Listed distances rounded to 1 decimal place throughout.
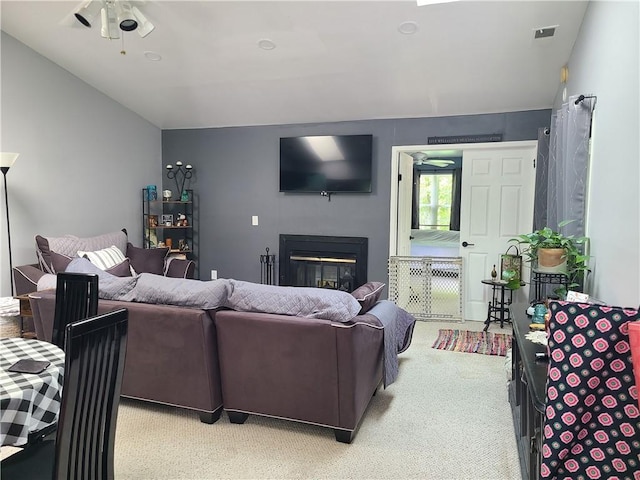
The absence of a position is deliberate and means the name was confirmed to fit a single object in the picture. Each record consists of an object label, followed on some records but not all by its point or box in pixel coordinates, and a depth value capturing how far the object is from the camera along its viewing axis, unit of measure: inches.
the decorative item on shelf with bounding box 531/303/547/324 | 89.6
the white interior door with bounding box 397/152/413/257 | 215.3
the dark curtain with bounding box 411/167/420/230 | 375.2
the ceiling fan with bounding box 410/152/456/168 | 291.1
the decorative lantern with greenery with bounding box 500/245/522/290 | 188.7
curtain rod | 98.7
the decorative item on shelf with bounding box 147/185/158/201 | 239.8
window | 371.9
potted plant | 96.6
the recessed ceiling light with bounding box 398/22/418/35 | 137.7
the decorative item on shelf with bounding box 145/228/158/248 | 244.2
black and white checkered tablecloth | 55.7
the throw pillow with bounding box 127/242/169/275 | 202.6
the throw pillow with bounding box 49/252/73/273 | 168.2
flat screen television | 212.7
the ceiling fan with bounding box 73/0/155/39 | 135.1
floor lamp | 155.1
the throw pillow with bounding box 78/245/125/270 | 180.9
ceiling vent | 132.6
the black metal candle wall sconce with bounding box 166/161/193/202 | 248.4
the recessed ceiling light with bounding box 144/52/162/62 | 172.4
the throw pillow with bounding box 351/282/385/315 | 101.6
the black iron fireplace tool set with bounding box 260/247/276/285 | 233.8
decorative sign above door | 193.2
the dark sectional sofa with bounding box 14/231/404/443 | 90.0
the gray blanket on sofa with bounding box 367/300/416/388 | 102.3
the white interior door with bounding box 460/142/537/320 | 192.2
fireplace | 218.4
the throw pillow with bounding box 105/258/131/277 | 179.6
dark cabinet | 59.0
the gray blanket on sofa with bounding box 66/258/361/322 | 91.5
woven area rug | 156.2
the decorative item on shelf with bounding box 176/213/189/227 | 241.7
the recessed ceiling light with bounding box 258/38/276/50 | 156.1
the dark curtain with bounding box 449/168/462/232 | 359.9
